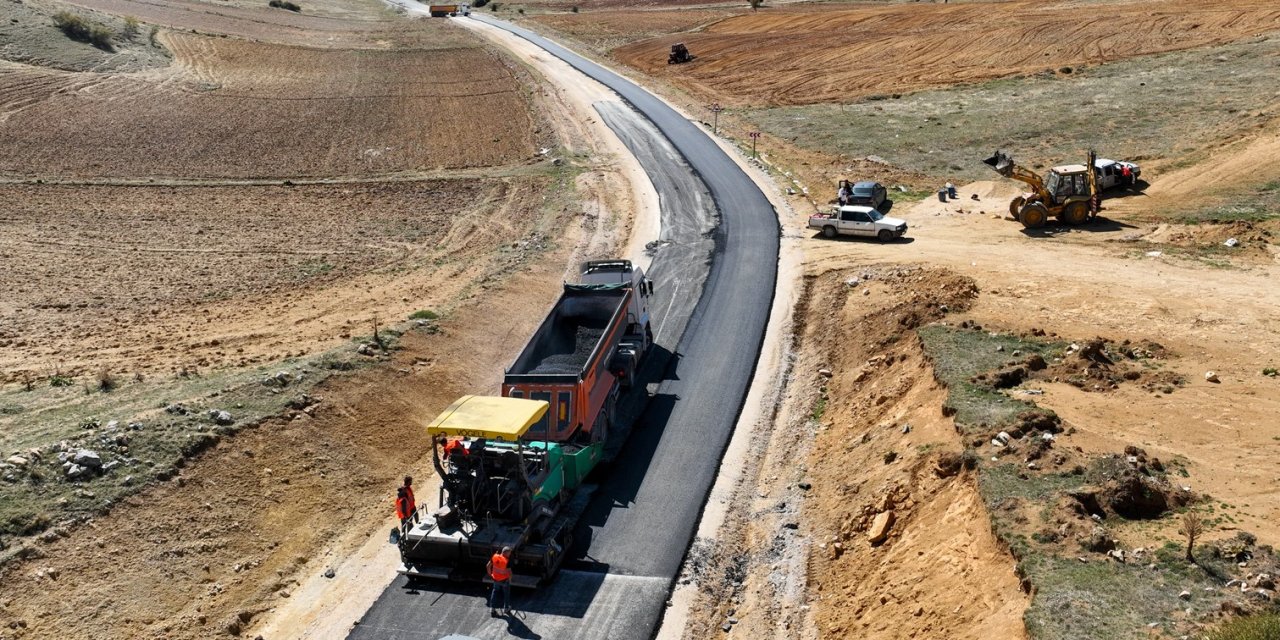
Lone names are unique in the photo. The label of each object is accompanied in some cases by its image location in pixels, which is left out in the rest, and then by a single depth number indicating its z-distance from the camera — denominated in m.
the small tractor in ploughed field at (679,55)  75.94
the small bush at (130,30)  76.62
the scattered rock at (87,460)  19.36
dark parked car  40.47
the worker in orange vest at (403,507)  18.44
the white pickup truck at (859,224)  37.28
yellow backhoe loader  37.16
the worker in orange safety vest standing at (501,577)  16.91
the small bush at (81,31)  72.06
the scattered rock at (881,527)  18.25
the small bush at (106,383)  23.98
